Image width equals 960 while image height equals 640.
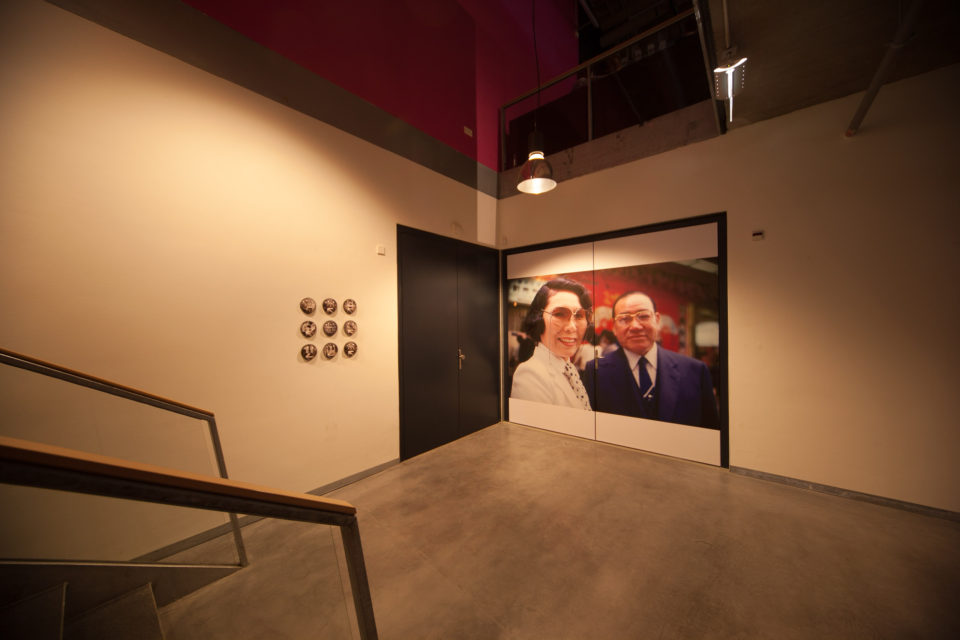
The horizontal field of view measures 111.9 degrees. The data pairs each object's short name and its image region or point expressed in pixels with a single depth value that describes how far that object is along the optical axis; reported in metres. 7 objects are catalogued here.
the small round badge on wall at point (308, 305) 2.83
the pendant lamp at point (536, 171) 3.15
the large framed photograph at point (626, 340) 3.46
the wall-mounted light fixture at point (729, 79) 2.36
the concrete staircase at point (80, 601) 1.09
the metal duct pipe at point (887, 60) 1.87
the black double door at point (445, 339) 3.72
